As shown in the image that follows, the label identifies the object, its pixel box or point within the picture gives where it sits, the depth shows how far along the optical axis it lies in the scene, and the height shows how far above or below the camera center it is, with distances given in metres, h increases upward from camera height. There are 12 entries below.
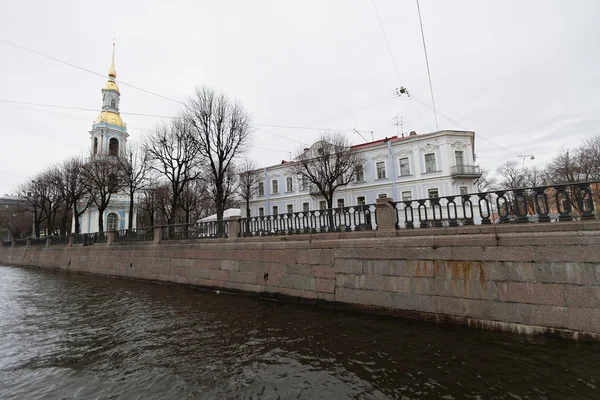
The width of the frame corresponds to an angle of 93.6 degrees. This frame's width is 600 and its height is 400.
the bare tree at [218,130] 17.33 +6.41
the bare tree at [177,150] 18.05 +5.68
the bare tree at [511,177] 34.65 +4.83
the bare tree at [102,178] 22.78 +5.02
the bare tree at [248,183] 30.87 +5.35
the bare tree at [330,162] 22.36 +5.32
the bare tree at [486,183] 38.47 +4.69
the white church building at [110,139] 36.84 +13.27
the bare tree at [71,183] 25.41 +5.44
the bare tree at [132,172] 21.94 +5.19
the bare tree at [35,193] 28.58 +5.25
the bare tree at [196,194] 31.38 +4.69
